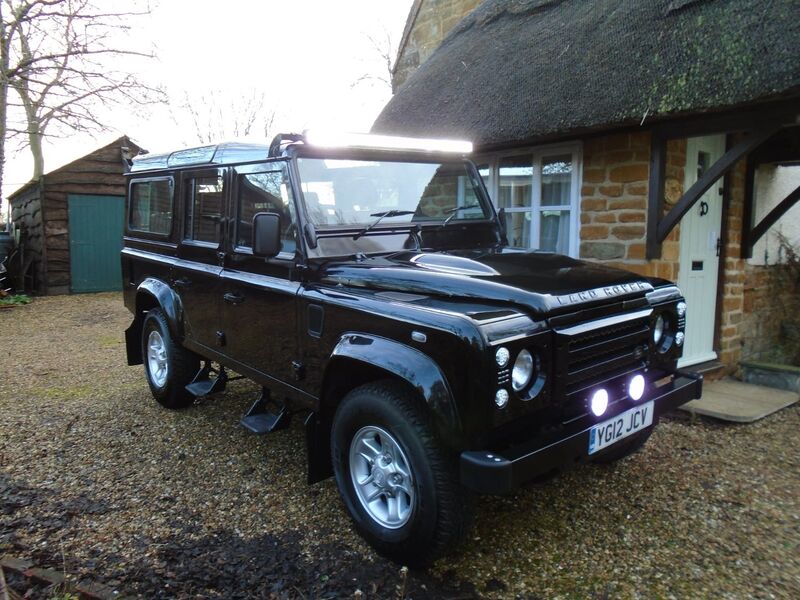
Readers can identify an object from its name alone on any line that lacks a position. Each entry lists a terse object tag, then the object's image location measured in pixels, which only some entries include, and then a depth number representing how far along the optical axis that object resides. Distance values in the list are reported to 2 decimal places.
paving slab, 4.97
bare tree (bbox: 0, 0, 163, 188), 12.10
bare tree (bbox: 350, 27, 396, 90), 28.88
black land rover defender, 2.59
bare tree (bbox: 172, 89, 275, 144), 26.38
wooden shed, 12.89
